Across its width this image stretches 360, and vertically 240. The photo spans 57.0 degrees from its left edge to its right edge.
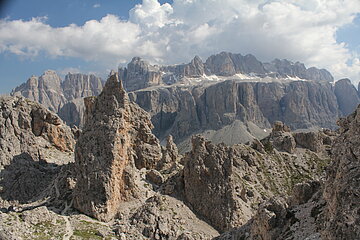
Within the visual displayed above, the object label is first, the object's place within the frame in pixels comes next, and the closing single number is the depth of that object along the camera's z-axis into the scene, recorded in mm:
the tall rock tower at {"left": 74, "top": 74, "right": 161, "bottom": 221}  68750
